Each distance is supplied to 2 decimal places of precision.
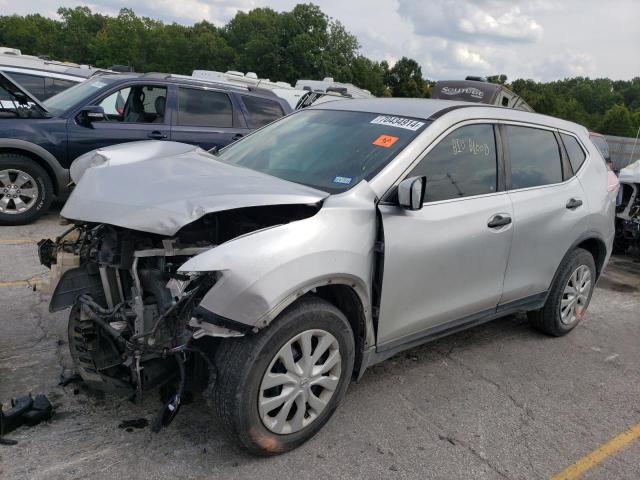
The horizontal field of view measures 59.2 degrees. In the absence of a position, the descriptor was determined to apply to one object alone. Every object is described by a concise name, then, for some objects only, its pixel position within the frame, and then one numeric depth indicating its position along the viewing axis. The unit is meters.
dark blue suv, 6.54
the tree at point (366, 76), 62.75
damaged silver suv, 2.57
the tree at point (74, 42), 76.44
